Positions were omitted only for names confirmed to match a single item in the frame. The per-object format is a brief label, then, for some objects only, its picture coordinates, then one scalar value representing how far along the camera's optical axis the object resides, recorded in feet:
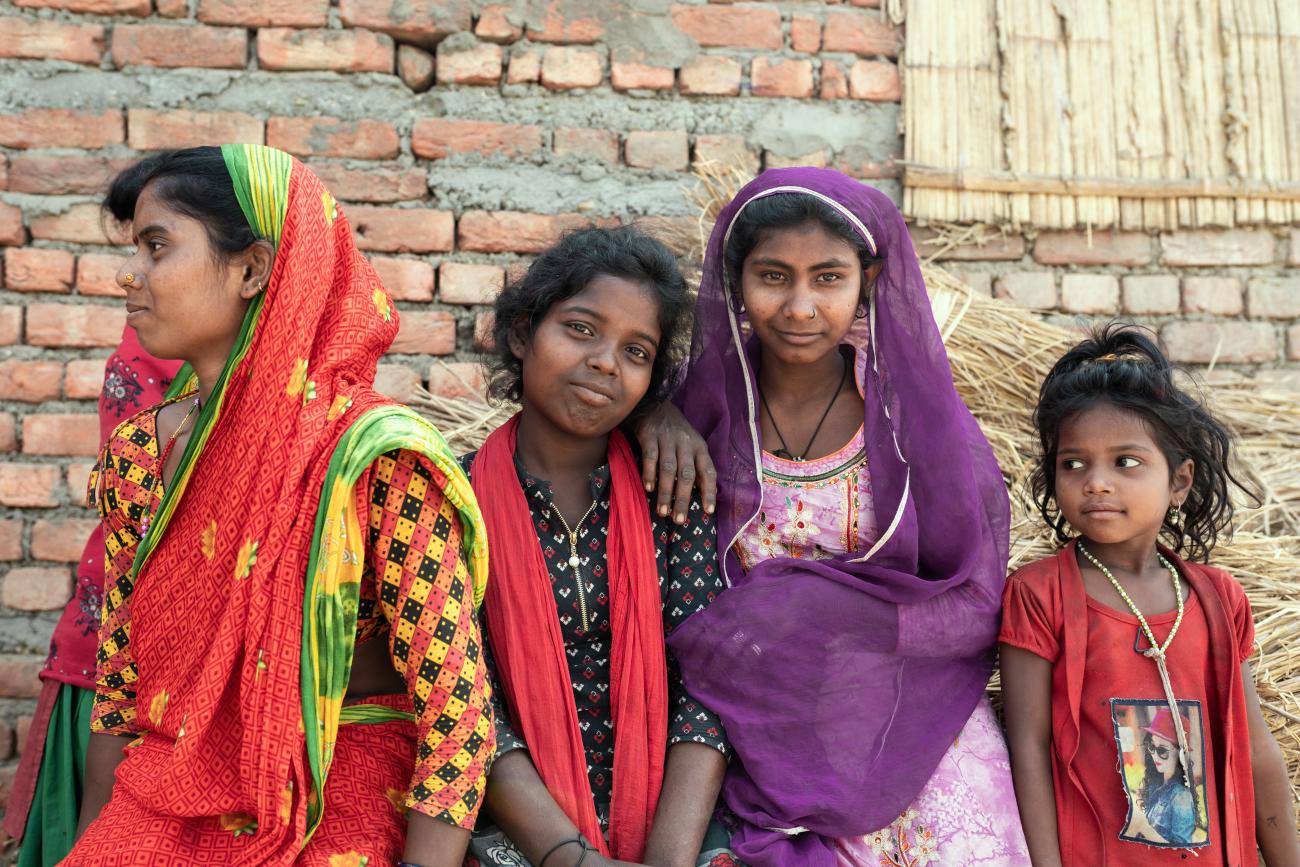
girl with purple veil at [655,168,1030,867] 7.52
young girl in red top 7.43
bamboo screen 11.60
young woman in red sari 6.34
